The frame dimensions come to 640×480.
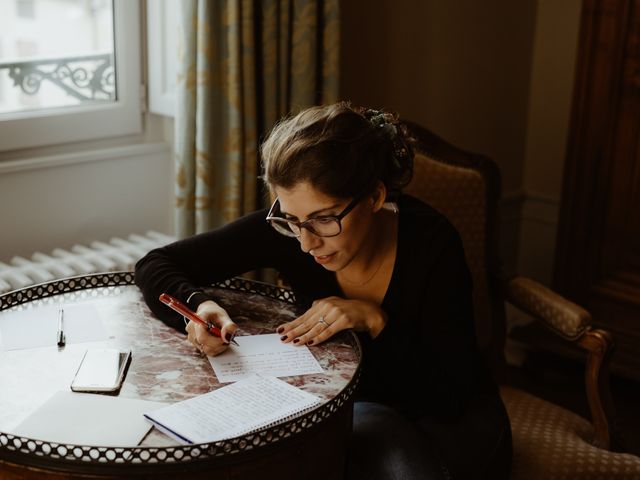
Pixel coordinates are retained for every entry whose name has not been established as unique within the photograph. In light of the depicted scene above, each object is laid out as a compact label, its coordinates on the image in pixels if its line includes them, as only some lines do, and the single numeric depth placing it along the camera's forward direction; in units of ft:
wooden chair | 6.18
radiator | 7.22
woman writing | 5.36
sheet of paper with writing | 5.14
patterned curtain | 7.52
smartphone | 4.86
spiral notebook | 4.41
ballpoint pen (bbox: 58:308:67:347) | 5.43
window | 7.77
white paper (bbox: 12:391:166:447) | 4.34
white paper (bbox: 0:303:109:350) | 5.44
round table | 4.15
